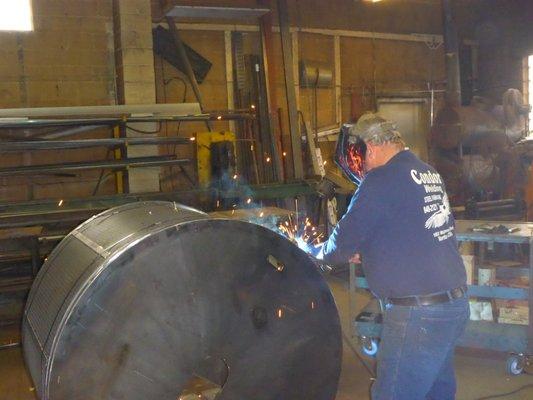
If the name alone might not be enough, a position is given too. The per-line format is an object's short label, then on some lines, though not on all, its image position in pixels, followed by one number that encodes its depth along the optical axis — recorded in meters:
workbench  3.86
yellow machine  7.36
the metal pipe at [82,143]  5.55
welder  2.42
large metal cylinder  2.13
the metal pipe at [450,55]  9.04
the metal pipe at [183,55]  7.86
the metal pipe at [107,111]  5.75
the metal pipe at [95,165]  5.80
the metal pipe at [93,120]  5.51
